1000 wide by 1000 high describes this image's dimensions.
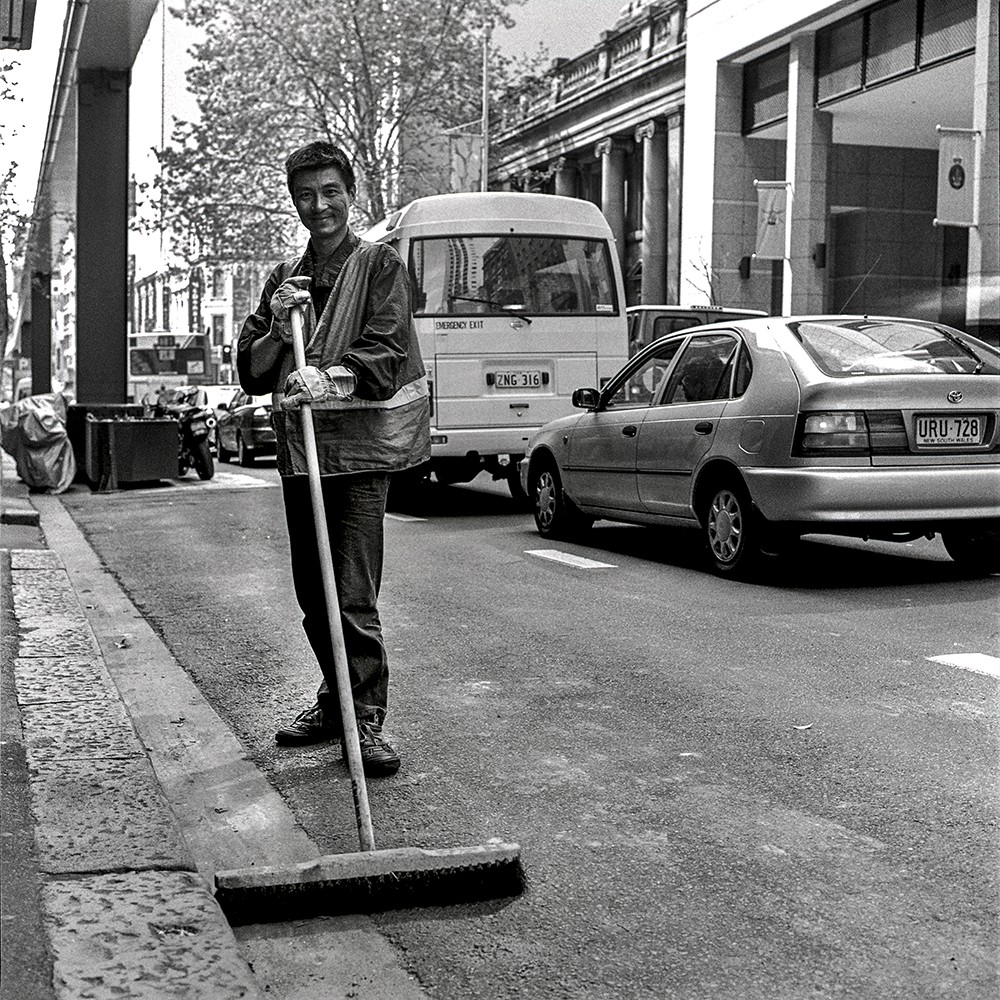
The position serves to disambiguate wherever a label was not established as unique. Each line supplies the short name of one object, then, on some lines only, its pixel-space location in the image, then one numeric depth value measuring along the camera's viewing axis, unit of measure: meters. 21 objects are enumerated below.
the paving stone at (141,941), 2.95
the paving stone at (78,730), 4.70
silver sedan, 8.53
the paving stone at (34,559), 9.47
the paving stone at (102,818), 3.65
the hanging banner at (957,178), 24.25
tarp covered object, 18.02
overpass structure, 19.59
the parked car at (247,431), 24.08
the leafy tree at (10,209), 16.78
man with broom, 4.70
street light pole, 38.75
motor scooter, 19.77
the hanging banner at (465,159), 38.38
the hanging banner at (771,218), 31.23
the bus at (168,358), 55.72
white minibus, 14.12
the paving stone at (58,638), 6.41
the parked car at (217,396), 30.66
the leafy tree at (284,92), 36.56
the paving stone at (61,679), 5.49
